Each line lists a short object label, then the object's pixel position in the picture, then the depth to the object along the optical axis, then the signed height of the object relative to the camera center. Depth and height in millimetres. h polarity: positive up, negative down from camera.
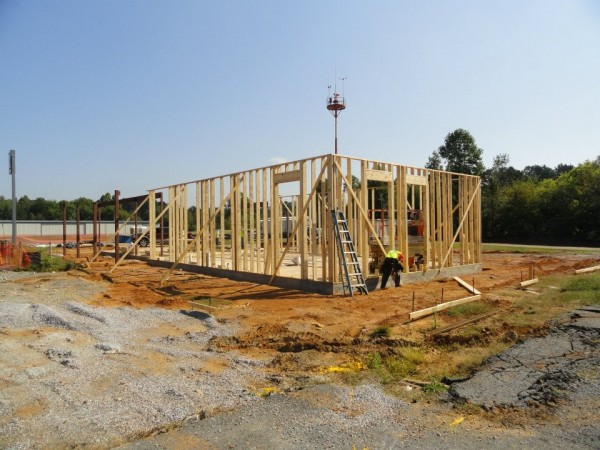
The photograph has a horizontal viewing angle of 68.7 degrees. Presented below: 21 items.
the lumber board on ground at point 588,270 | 13934 -1592
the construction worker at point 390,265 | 11406 -1143
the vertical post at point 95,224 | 20611 +42
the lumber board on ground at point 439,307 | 7765 -1633
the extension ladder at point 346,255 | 10664 -788
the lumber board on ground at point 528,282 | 11400 -1634
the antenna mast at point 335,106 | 31359 +8401
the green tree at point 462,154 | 42000 +6564
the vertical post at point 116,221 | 18212 +153
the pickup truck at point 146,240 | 30909 -1104
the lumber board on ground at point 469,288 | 10320 -1637
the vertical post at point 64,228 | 23220 -152
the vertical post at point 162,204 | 19975 +965
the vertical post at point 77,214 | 23719 +627
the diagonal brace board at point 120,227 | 18000 -77
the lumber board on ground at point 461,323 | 6812 -1675
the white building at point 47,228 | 52678 -236
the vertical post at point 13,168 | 18019 +2399
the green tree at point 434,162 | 44384 +6110
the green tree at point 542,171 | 81125 +10308
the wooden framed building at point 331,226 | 11328 -31
